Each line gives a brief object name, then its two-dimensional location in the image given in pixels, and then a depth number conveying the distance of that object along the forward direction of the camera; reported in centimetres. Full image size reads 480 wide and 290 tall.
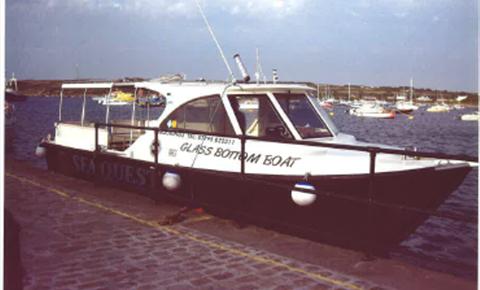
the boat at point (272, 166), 684
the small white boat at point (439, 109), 12838
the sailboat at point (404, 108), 10078
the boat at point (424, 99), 19300
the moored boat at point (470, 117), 8732
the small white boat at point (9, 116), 3839
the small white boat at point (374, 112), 8656
